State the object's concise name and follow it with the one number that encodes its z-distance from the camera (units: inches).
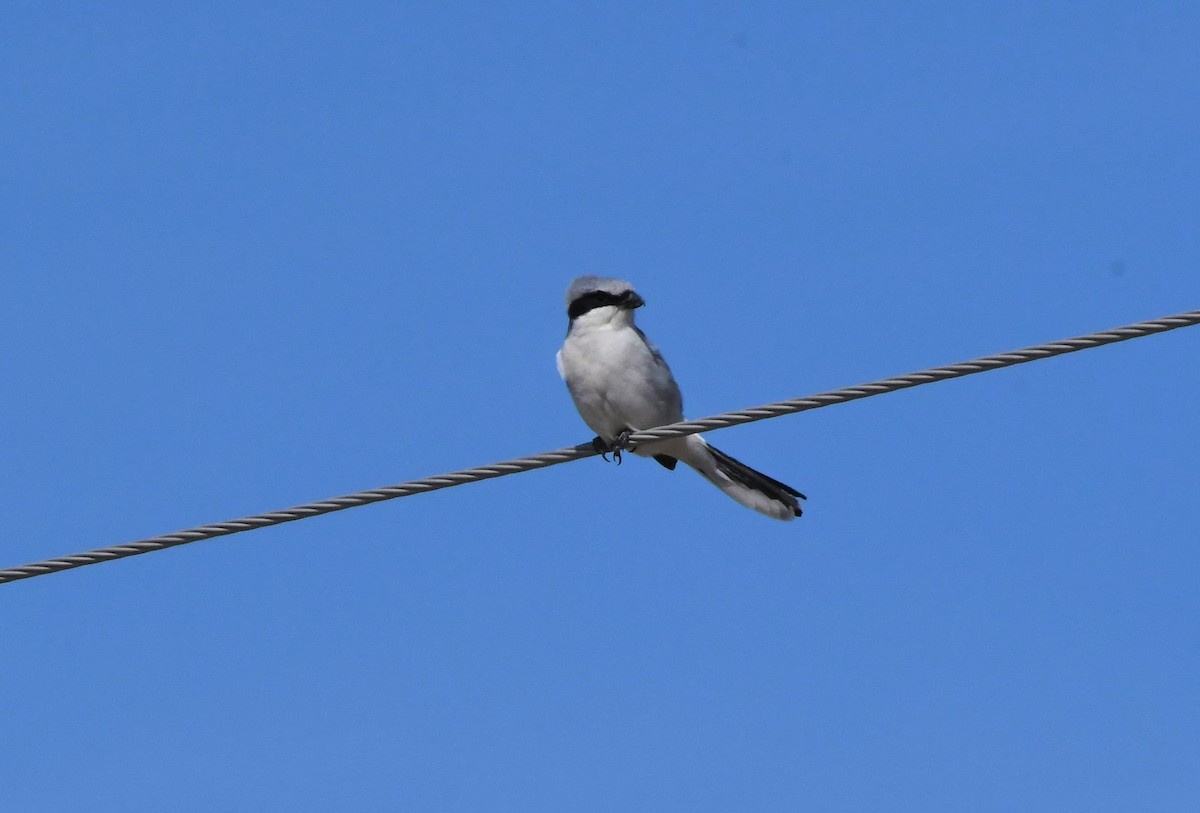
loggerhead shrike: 705.0
